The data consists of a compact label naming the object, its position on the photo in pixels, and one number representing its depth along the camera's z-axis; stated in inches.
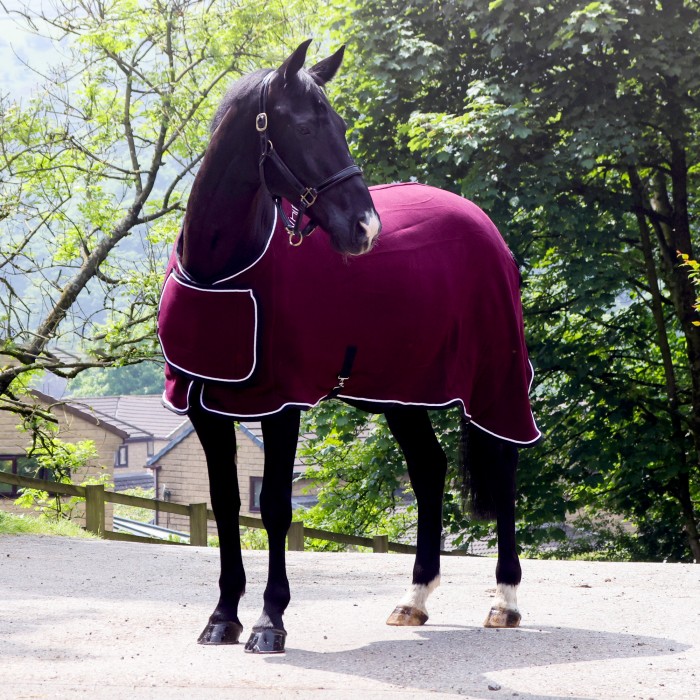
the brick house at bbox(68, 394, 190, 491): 2706.7
